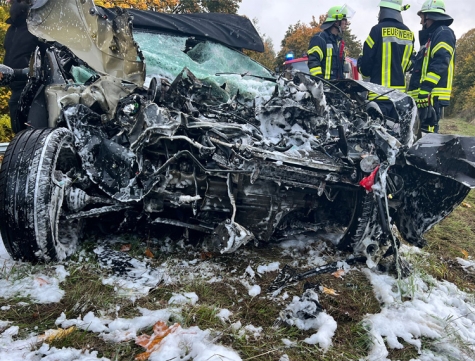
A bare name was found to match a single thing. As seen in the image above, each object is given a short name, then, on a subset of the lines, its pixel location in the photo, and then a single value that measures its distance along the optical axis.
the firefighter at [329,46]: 5.23
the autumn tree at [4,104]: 5.58
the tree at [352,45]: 26.27
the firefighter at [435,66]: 4.44
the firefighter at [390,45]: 4.59
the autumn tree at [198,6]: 14.14
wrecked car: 2.28
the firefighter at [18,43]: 3.68
